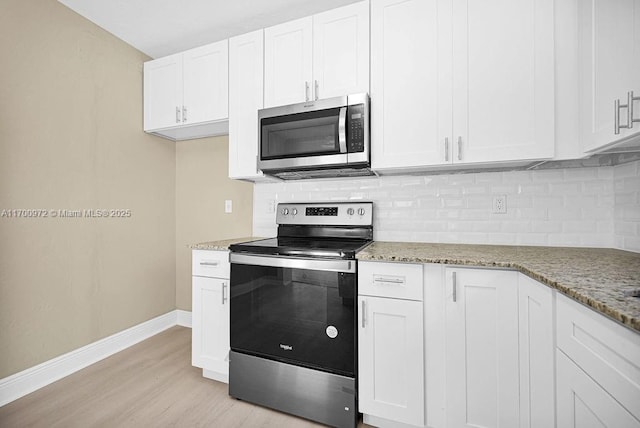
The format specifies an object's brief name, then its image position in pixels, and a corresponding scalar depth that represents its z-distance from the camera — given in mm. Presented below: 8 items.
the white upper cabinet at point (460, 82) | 1534
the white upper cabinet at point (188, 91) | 2258
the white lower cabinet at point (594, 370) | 699
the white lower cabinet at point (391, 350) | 1457
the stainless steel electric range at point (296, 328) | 1559
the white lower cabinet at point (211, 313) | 1916
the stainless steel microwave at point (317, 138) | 1793
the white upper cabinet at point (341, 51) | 1840
